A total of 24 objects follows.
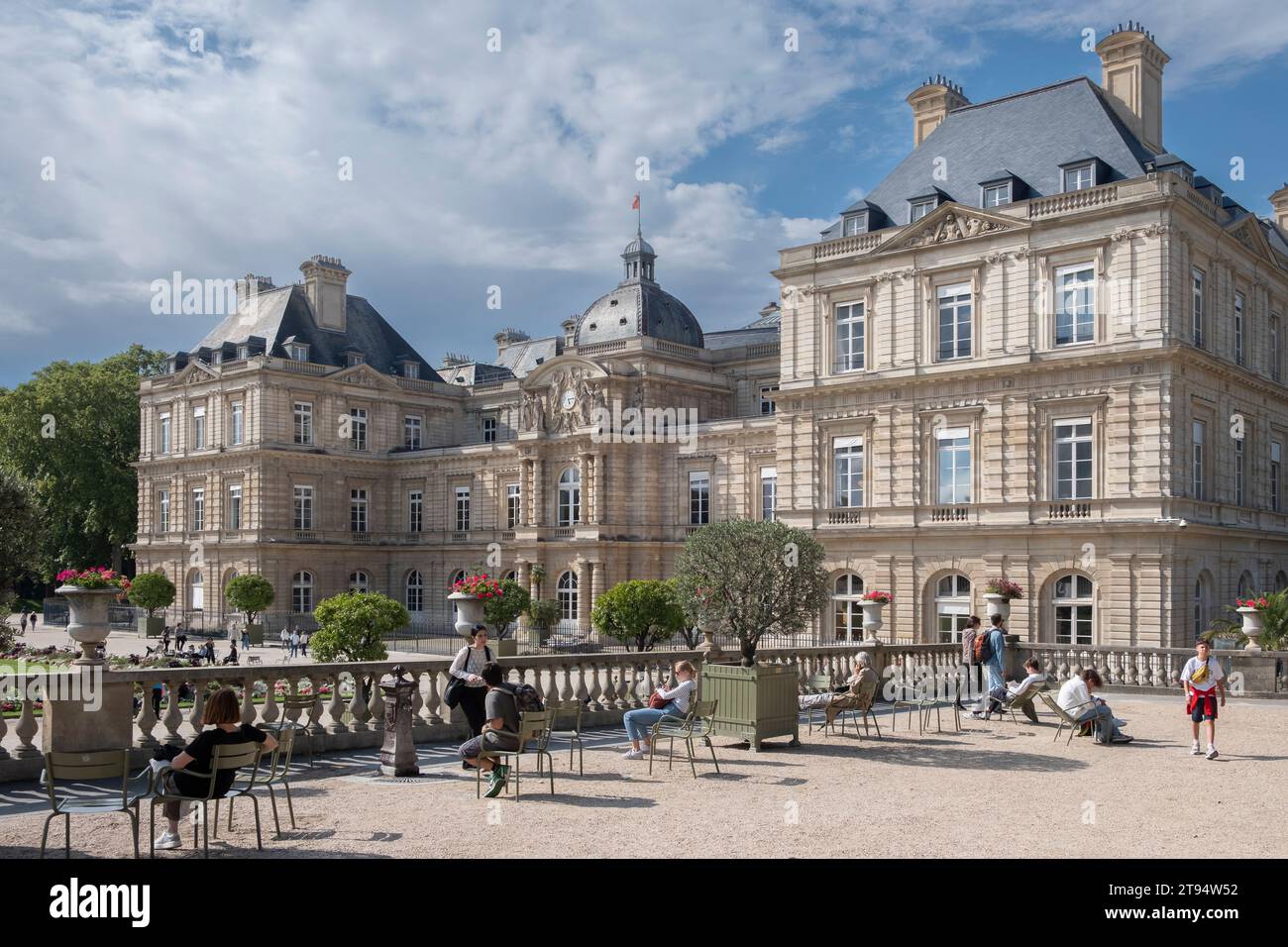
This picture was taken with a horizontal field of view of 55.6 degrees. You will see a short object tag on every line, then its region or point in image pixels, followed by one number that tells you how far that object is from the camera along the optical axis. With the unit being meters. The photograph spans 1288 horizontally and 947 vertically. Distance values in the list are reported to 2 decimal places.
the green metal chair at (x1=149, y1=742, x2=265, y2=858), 8.67
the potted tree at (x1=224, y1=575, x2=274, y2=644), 46.34
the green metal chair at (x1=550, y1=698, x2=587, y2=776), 12.42
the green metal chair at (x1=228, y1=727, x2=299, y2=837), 9.38
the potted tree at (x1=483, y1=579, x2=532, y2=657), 36.69
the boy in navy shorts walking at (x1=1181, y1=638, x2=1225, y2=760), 14.54
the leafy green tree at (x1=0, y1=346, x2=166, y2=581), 61.09
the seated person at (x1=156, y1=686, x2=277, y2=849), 8.73
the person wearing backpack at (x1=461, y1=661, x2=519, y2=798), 11.21
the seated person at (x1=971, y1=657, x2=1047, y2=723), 17.67
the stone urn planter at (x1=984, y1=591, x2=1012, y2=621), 23.65
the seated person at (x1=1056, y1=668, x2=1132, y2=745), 15.64
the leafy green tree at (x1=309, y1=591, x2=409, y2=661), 23.91
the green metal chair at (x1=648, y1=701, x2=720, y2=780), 12.67
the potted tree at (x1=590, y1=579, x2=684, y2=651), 32.94
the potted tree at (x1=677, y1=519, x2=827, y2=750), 17.17
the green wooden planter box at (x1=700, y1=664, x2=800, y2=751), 14.41
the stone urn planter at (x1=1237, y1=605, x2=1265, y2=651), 22.39
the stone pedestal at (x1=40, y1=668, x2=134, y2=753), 11.14
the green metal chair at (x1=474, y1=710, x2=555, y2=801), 11.18
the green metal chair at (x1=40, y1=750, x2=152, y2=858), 8.11
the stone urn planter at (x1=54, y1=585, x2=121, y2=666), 12.01
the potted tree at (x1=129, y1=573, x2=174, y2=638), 49.53
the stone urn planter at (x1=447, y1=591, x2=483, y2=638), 19.17
